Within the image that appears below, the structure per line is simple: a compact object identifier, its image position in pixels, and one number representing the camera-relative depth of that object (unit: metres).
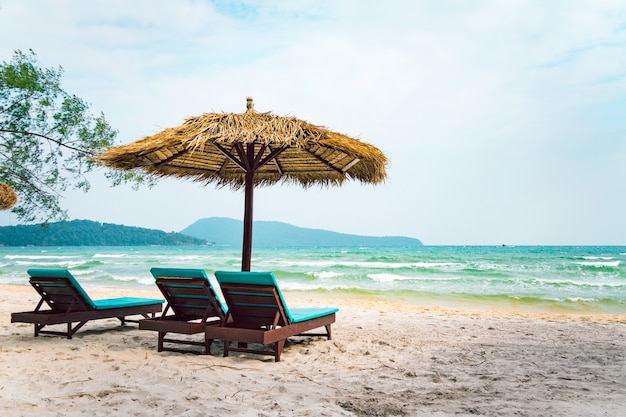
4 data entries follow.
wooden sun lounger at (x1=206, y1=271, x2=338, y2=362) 4.37
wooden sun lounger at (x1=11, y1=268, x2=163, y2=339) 5.34
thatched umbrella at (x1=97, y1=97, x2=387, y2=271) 4.98
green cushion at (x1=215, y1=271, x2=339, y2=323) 4.30
